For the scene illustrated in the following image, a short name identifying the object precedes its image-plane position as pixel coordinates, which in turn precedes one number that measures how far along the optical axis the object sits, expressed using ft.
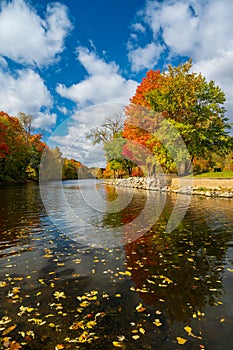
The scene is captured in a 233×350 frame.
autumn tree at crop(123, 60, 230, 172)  84.79
